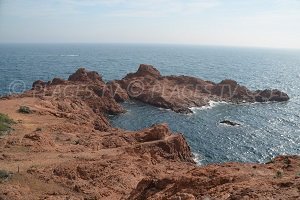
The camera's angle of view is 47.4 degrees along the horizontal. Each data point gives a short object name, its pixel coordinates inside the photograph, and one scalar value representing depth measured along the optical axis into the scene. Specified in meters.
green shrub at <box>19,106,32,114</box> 56.00
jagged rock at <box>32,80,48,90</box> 89.76
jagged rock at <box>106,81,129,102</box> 91.38
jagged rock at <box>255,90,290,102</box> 97.81
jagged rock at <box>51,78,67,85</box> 90.44
